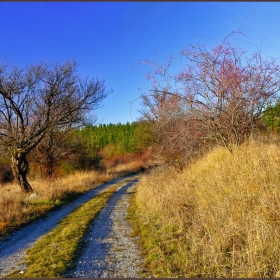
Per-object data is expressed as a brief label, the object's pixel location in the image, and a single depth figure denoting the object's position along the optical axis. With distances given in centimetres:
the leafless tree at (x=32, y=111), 1421
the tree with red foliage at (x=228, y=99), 788
